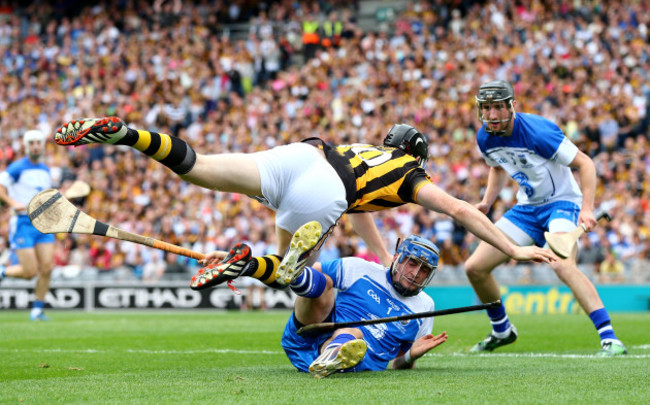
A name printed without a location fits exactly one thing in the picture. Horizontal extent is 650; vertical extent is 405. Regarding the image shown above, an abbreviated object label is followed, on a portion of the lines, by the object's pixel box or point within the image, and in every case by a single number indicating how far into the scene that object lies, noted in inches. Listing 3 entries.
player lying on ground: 461.1
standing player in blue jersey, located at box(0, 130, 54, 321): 940.0
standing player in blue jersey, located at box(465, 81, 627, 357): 581.3
